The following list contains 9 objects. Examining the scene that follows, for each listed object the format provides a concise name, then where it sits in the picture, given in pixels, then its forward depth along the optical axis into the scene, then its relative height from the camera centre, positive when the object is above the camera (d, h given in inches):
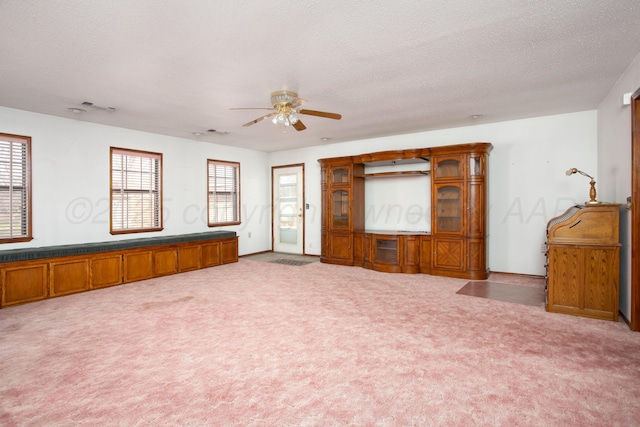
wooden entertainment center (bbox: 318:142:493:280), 213.3 -4.6
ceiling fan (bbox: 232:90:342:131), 153.3 +47.3
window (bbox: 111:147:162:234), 229.3 +14.3
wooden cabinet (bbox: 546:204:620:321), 138.3 -22.1
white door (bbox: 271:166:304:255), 323.6 +1.8
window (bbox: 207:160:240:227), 292.0 +16.6
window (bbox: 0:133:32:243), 180.9 +12.4
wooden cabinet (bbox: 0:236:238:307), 167.6 -33.9
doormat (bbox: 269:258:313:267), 277.1 -42.6
